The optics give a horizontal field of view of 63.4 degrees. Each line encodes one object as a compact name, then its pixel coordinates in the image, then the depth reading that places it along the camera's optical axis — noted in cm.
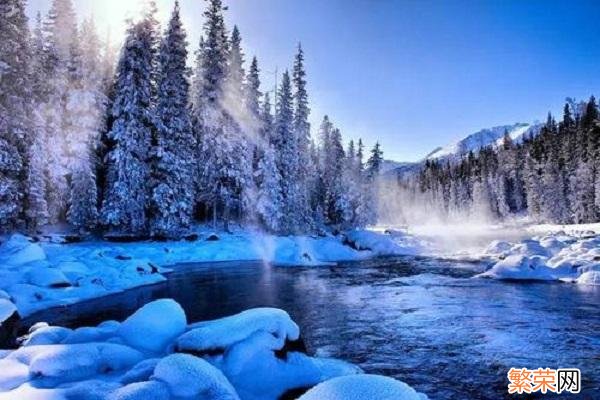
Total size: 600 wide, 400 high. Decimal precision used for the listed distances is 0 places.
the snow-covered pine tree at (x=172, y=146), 3472
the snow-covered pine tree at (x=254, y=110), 4666
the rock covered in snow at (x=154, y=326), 848
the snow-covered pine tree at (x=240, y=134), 4234
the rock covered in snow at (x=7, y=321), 1059
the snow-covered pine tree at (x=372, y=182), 7120
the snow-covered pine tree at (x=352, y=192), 6608
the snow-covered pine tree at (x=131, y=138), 3347
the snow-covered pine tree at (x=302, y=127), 5284
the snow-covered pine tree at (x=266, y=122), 4864
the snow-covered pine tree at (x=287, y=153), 4841
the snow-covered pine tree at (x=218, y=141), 4128
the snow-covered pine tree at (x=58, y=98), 3303
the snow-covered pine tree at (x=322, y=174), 6600
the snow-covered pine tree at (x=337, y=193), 6519
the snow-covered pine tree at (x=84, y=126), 3328
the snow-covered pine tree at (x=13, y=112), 2569
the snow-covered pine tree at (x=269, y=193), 4456
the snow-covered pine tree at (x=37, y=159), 2802
